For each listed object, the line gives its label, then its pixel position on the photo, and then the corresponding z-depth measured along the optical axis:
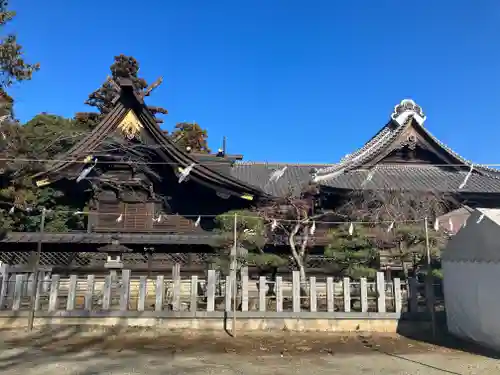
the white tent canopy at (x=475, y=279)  6.96
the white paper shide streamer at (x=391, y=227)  12.07
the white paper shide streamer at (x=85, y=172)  15.42
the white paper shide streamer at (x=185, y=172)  15.41
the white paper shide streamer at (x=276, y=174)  20.55
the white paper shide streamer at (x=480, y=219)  7.41
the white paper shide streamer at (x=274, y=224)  12.52
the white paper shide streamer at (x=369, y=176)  17.02
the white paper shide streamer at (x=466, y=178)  16.57
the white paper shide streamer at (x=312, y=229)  12.65
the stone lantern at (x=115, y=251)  12.11
